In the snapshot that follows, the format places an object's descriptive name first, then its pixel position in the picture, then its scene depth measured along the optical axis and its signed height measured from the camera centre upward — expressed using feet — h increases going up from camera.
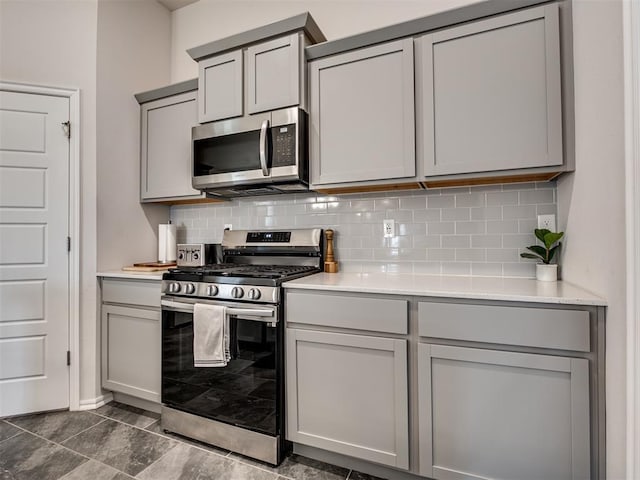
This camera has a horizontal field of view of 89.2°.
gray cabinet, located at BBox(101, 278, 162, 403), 6.79 -2.09
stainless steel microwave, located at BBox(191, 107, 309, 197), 6.22 +1.78
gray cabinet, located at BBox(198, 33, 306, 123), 6.21 +3.28
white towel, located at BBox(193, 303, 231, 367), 5.60 -1.67
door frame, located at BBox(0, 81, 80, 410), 7.25 -0.35
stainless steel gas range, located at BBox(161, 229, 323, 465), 5.38 -2.21
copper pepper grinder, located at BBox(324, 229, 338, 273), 7.00 -0.36
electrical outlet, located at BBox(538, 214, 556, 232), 5.65 +0.30
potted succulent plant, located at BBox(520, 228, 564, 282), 5.19 -0.23
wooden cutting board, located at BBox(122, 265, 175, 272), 7.41 -0.64
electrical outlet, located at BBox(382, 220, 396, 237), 6.78 +0.25
